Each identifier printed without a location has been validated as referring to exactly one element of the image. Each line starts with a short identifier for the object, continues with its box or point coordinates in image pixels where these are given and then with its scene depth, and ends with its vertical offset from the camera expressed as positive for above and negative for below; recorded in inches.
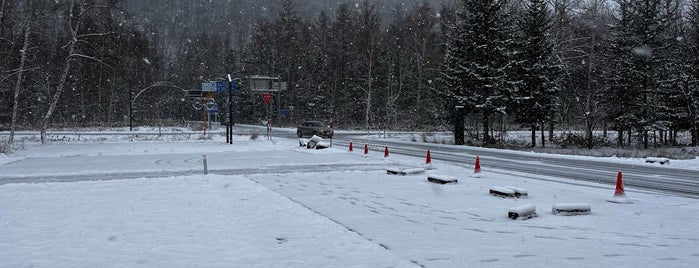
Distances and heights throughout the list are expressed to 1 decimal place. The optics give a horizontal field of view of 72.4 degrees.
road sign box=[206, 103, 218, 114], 1321.4 +54.9
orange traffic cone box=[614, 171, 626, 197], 409.1 -54.8
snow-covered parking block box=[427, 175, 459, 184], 487.9 -53.5
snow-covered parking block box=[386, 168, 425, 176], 565.0 -52.1
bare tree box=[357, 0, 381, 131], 2151.8 +392.3
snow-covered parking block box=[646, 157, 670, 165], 745.0 -53.7
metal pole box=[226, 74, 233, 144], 1101.1 +54.9
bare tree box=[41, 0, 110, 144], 1031.6 +191.6
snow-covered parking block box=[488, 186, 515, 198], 405.1 -55.6
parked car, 1498.5 -6.7
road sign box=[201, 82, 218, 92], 1584.9 +137.7
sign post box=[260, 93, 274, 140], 1183.7 +77.7
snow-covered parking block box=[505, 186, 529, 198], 409.8 -56.0
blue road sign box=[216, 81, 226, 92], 1673.2 +148.2
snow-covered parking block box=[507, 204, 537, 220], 315.1 -56.8
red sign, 1185.0 +76.5
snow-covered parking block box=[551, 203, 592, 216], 330.0 -57.0
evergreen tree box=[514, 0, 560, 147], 1315.2 +157.8
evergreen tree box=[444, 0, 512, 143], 1234.0 +180.3
